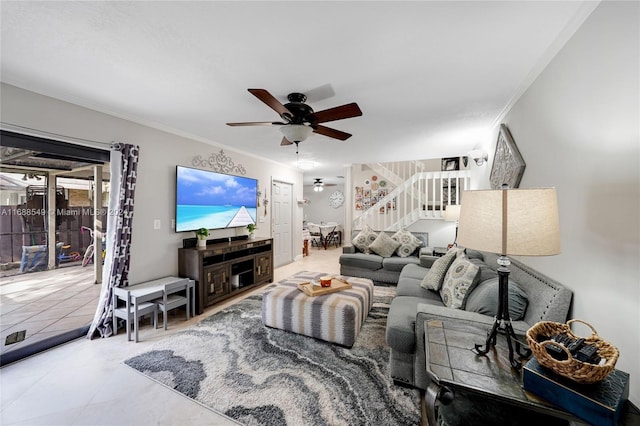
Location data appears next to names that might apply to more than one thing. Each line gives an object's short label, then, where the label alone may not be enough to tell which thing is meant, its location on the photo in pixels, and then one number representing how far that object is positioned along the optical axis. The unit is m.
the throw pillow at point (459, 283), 2.05
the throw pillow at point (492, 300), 1.61
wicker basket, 0.78
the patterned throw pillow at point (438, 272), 2.53
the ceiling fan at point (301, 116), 2.02
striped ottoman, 2.34
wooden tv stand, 3.18
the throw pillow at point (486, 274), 2.10
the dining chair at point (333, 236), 8.72
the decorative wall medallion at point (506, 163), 2.23
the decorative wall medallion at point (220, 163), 3.69
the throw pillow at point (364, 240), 4.89
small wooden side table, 0.85
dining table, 8.45
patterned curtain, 2.59
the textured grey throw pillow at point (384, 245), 4.61
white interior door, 5.55
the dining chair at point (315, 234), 8.68
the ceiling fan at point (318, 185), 8.80
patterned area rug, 1.60
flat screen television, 3.40
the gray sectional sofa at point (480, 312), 1.46
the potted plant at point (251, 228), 4.36
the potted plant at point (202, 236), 3.41
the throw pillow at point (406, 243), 4.59
